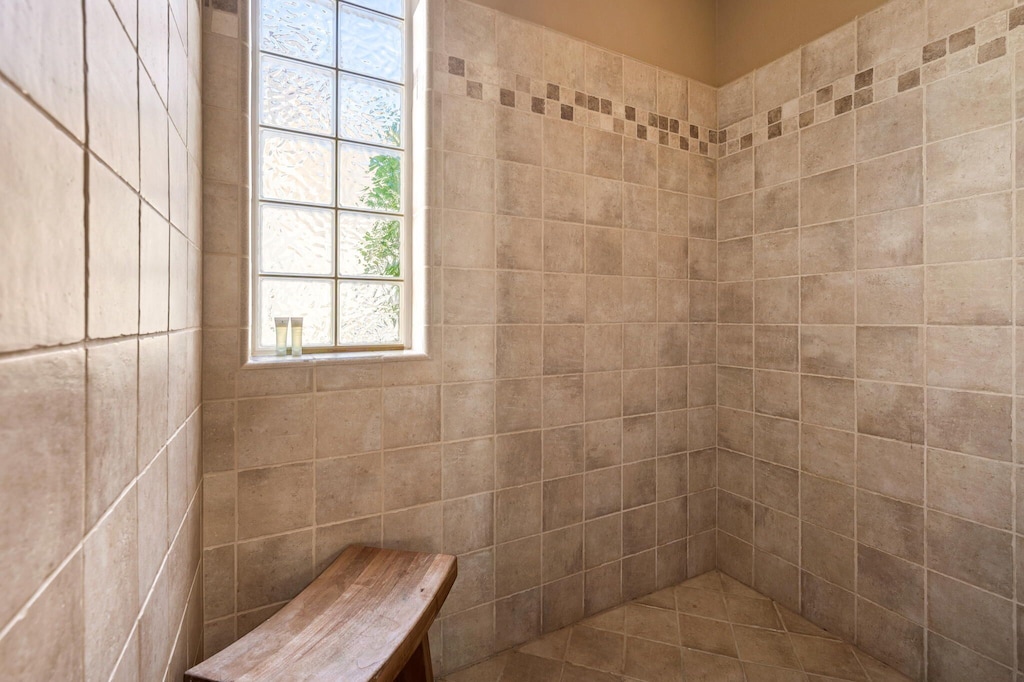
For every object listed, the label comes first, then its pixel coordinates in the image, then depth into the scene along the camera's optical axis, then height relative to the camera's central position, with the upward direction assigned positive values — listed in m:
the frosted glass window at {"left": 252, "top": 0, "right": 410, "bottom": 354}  1.45 +0.57
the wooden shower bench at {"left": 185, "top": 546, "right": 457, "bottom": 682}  0.93 -0.68
